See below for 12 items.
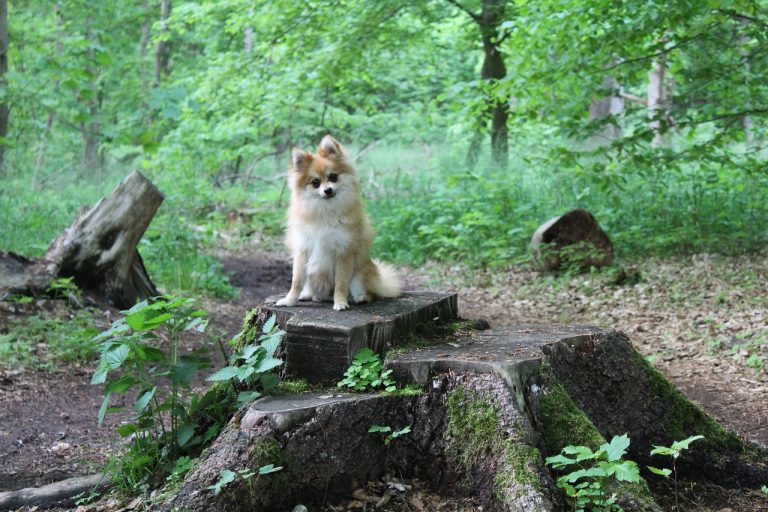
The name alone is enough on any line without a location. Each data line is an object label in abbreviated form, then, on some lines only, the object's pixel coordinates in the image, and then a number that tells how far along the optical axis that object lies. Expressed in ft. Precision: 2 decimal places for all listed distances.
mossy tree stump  9.36
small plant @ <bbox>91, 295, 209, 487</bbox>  10.25
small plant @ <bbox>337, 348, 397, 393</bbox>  10.75
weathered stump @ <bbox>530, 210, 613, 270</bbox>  29.43
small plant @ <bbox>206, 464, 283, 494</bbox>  9.17
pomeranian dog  14.12
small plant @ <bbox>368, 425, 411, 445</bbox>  10.21
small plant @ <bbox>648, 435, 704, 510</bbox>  8.83
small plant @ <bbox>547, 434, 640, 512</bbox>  8.59
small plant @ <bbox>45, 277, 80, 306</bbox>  22.38
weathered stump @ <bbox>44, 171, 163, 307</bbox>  23.59
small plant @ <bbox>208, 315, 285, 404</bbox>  10.22
